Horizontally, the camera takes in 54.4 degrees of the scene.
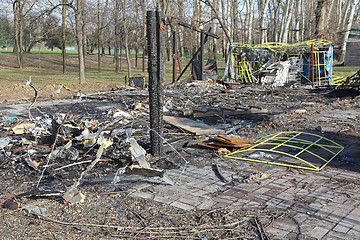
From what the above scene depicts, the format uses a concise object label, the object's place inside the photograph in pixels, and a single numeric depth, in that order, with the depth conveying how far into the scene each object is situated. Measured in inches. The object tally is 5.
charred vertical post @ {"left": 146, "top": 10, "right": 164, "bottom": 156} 244.7
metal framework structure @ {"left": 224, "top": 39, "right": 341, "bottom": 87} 856.3
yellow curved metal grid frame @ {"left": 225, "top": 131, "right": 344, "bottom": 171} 242.8
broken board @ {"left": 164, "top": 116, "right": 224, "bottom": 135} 317.9
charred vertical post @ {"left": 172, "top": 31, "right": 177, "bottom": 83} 821.2
